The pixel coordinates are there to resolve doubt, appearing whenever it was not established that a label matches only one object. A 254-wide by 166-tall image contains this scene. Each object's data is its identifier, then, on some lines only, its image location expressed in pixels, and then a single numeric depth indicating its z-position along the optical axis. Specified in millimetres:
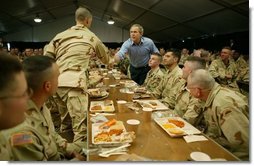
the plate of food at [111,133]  903
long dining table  817
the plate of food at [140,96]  1691
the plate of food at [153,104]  1397
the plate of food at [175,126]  983
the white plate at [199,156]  805
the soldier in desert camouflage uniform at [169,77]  2152
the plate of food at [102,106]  1324
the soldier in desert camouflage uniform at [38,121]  802
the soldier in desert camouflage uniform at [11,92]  579
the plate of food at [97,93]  1669
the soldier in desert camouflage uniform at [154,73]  2602
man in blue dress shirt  2488
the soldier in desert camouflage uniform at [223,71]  2717
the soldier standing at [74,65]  1563
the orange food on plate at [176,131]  975
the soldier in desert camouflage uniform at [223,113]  976
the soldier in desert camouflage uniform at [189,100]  1466
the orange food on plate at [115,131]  964
